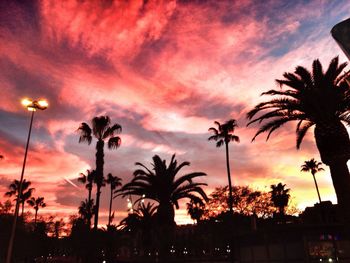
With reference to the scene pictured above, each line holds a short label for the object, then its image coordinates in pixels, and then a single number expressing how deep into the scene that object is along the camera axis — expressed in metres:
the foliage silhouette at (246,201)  65.00
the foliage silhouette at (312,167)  70.62
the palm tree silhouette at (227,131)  47.41
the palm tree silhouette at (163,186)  28.38
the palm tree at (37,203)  89.06
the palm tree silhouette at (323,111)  15.80
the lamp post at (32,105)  20.64
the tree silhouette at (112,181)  79.00
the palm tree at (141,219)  37.06
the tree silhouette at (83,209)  77.99
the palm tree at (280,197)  61.12
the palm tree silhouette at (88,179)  63.91
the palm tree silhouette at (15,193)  74.25
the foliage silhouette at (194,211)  79.01
